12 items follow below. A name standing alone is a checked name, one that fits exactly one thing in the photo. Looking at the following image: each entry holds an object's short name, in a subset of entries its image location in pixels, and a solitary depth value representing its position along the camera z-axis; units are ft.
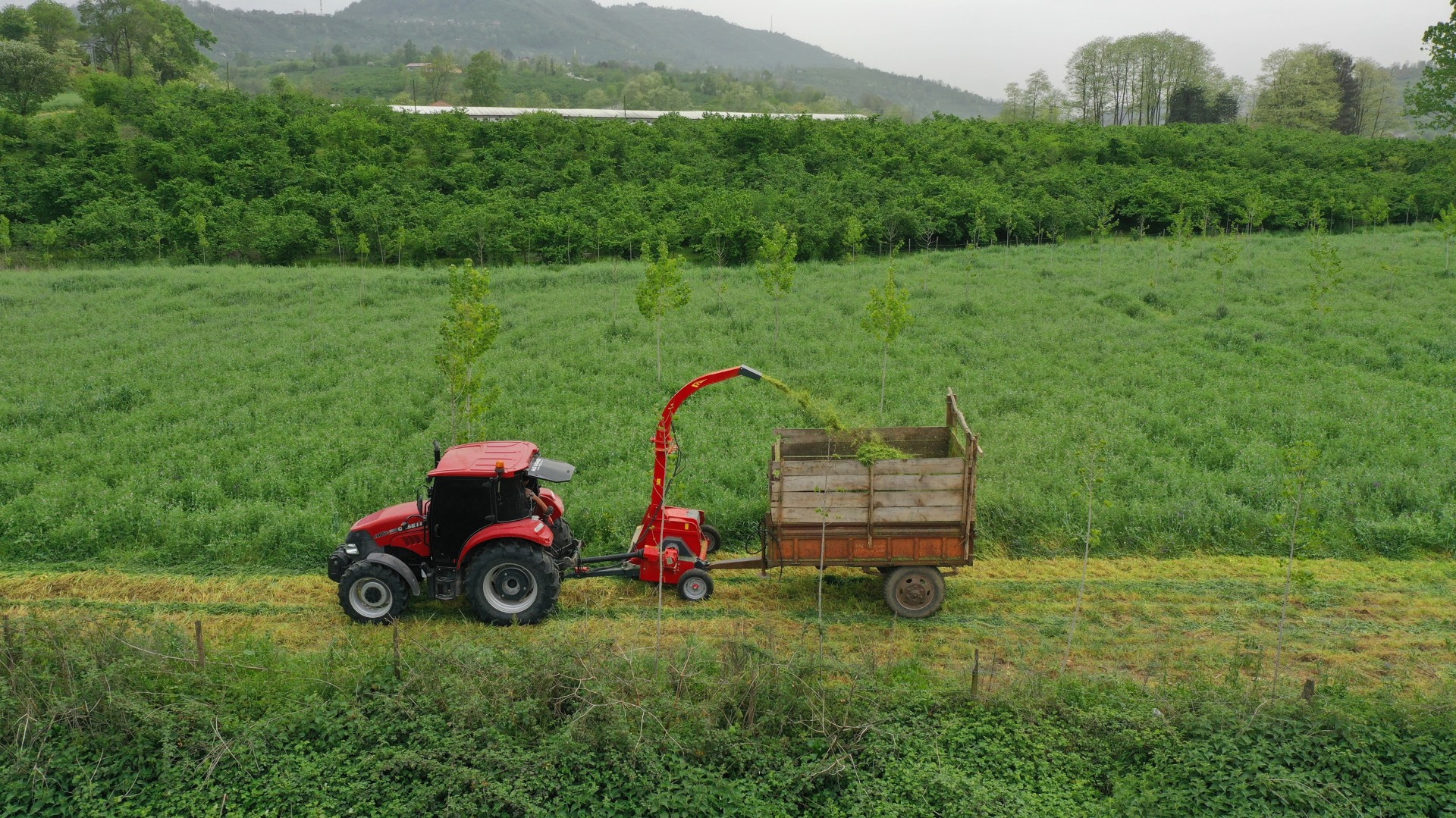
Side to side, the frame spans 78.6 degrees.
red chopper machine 35.32
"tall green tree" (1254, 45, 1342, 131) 228.43
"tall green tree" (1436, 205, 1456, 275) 97.86
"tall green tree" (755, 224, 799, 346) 76.74
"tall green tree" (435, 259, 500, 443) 45.93
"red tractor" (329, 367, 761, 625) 33.47
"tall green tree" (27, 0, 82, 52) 214.69
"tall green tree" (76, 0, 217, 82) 215.72
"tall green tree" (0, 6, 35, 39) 212.43
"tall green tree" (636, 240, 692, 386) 65.62
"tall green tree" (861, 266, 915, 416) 59.11
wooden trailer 34.40
